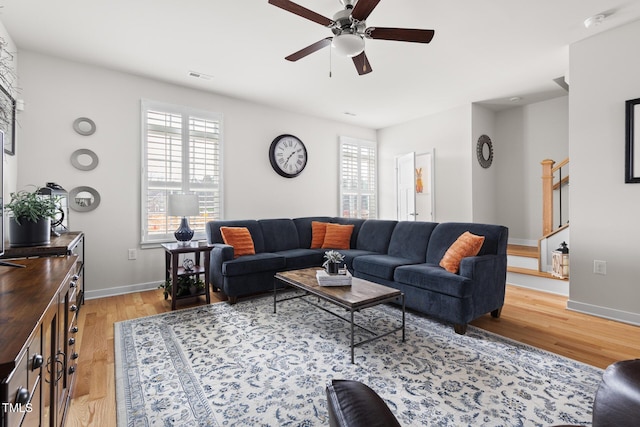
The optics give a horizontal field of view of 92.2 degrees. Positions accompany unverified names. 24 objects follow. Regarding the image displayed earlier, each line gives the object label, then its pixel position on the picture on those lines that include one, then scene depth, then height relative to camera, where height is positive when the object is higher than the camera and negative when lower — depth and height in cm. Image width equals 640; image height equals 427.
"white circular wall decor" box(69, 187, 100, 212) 354 +17
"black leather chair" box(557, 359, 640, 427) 77 -48
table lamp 355 +5
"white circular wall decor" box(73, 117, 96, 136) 354 +102
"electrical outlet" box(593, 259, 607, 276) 305 -52
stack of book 263 -56
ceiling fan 211 +136
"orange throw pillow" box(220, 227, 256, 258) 383 -32
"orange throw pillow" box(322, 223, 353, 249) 448 -34
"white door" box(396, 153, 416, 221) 571 +53
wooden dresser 70 -38
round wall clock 511 +101
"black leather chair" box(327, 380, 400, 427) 55 -36
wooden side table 324 -63
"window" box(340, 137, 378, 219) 615 +74
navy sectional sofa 270 -53
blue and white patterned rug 165 -105
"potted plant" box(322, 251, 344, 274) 275 -43
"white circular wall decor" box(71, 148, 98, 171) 353 +63
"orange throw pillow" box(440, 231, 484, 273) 290 -34
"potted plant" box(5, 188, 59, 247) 217 -4
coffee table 223 -62
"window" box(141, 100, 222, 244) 399 +69
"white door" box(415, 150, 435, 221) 563 +51
